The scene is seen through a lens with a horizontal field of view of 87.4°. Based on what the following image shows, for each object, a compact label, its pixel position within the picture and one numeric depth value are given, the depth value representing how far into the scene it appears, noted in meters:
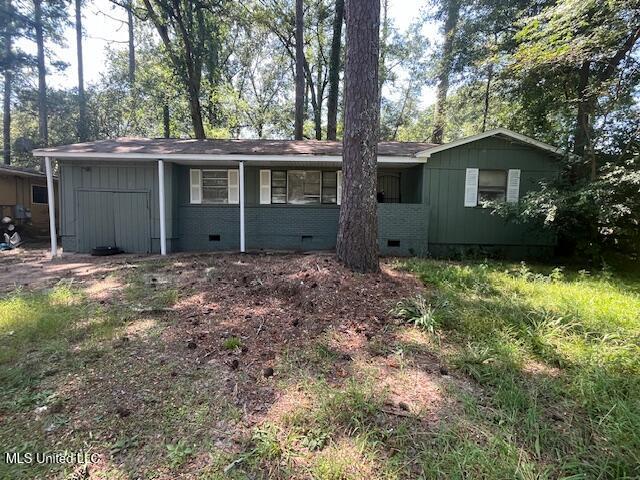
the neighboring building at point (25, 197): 12.44
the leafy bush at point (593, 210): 6.38
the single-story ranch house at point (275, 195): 8.56
